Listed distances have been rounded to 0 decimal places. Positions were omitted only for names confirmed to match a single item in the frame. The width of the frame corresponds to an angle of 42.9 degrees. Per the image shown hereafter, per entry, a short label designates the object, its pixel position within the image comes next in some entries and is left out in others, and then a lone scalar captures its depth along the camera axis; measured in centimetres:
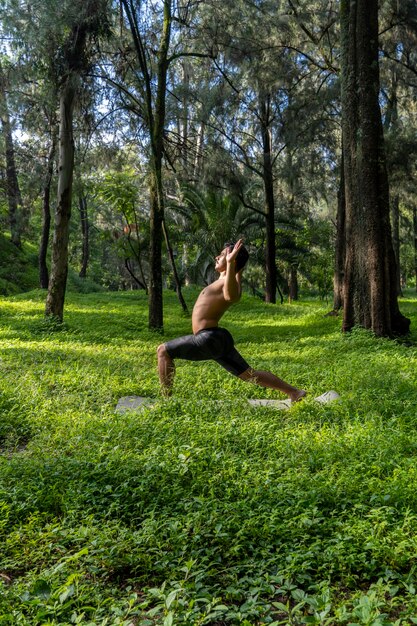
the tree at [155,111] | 1245
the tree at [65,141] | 1220
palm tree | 2128
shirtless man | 569
